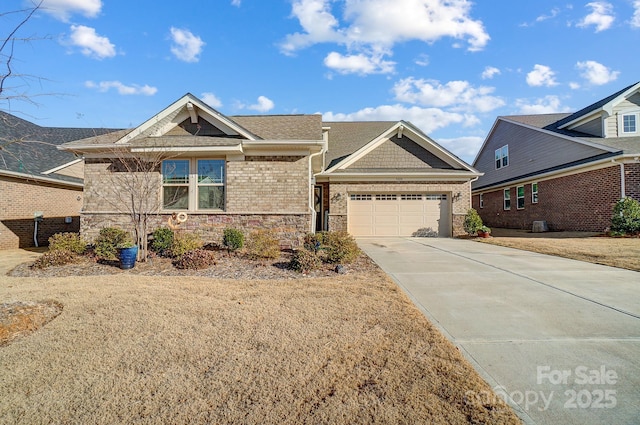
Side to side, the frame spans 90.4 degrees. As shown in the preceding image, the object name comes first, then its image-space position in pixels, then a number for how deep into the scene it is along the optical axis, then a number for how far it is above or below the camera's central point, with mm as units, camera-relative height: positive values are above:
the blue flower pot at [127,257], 7652 -917
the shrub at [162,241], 9008 -618
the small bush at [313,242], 8291 -630
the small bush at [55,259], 7730 -981
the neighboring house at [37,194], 12305 +1122
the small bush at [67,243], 8461 -650
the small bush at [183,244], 8461 -683
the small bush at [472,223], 14363 -208
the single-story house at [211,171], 10062 +1597
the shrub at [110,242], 8281 -614
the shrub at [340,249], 7676 -751
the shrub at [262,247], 8211 -743
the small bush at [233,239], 8898 -564
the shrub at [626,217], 12158 +40
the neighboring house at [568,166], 13625 +2625
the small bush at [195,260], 7555 -998
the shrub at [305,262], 7215 -995
